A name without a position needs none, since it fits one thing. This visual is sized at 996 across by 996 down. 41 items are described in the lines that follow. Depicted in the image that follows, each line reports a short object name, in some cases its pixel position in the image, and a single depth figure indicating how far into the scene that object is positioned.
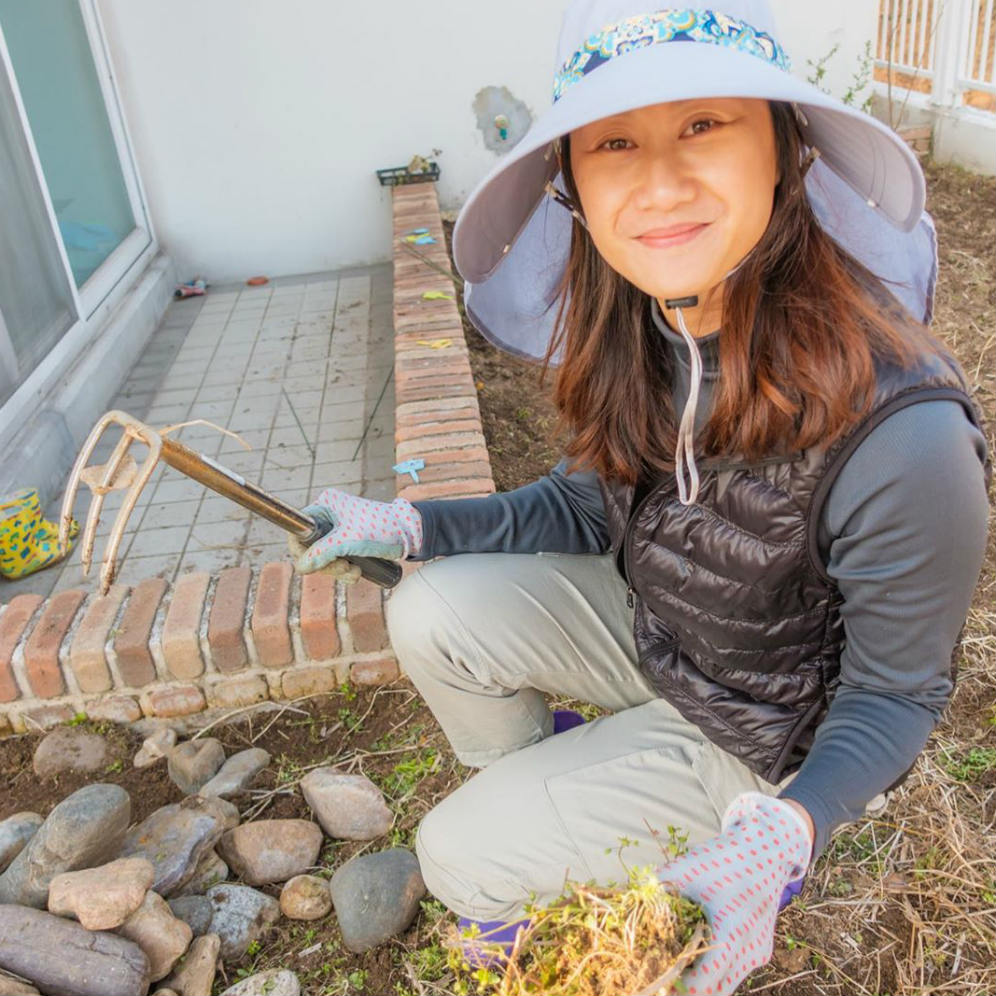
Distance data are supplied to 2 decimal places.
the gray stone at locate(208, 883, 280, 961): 1.87
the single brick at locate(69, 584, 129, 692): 2.33
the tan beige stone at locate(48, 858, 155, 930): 1.73
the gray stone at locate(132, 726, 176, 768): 2.34
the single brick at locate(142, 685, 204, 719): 2.40
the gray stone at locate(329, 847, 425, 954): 1.82
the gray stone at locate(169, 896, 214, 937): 1.86
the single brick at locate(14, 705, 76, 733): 2.41
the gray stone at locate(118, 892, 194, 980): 1.75
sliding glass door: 3.78
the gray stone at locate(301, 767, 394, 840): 2.08
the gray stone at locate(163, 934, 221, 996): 1.76
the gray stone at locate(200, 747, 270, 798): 2.18
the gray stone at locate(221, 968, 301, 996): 1.74
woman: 1.26
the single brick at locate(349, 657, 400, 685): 2.41
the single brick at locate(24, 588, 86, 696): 2.34
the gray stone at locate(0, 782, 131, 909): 1.88
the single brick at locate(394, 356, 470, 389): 3.25
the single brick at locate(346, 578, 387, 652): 2.33
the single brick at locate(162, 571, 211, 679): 2.34
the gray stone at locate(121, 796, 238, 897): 1.92
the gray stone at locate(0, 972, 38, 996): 1.62
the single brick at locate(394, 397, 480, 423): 3.03
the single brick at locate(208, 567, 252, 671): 2.34
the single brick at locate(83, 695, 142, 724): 2.41
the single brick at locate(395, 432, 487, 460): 2.82
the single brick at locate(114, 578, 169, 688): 2.34
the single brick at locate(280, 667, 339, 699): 2.42
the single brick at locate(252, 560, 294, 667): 2.34
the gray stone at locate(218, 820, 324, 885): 2.01
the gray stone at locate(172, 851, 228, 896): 1.97
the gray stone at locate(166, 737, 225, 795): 2.26
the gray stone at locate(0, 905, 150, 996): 1.68
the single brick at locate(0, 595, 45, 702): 2.35
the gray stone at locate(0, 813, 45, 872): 2.02
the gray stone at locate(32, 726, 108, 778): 2.30
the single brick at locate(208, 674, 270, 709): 2.42
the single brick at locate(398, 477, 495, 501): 2.55
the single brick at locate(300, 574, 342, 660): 2.33
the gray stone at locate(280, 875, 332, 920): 1.92
